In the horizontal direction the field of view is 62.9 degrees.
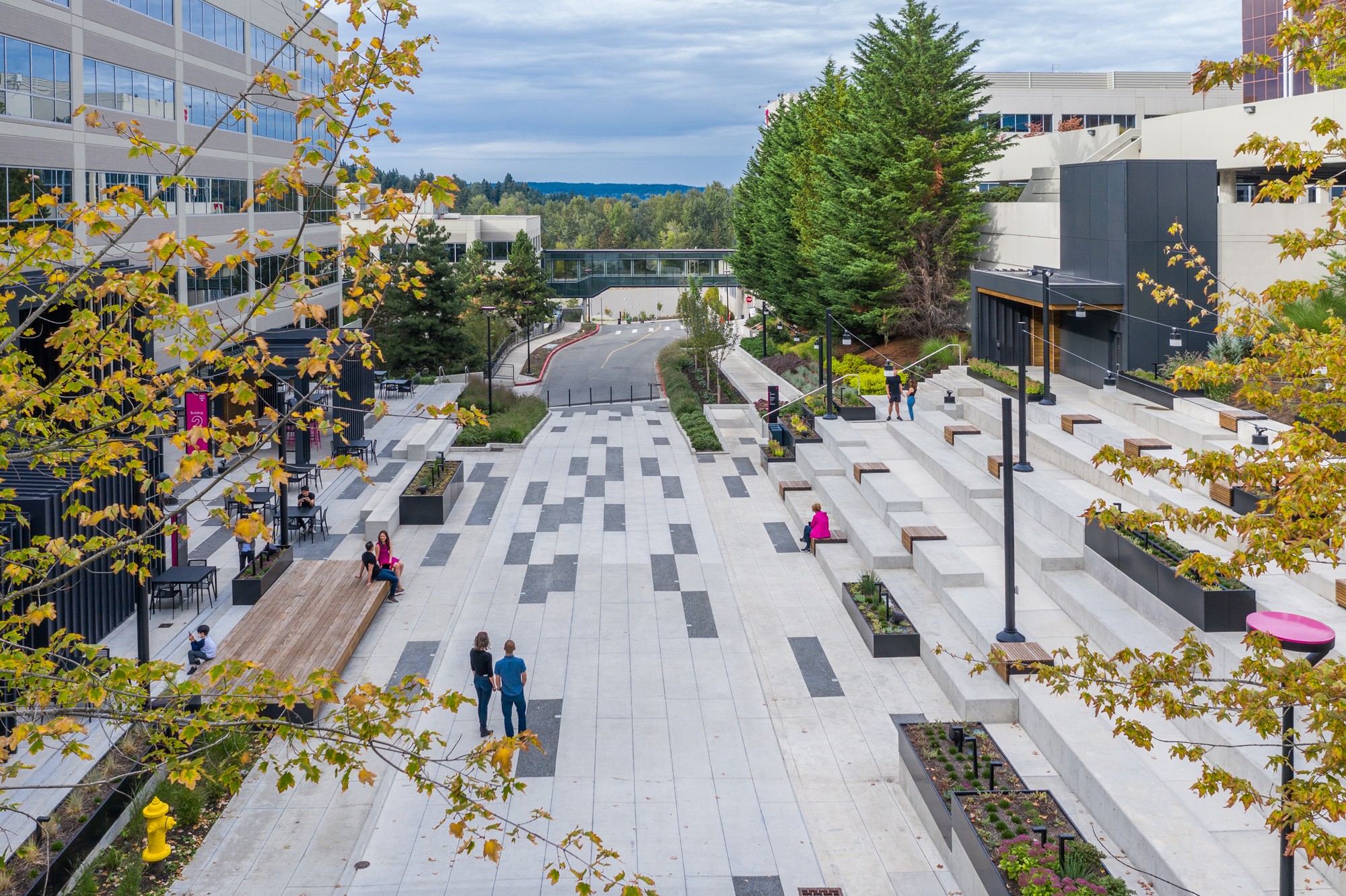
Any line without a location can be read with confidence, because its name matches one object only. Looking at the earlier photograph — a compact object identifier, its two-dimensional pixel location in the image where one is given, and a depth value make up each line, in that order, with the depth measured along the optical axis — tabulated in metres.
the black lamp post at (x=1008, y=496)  14.79
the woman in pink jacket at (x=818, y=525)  21.89
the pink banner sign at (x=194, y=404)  22.30
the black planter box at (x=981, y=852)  9.44
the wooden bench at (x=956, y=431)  27.09
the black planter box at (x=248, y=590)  19.17
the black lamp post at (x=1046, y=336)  24.66
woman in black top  13.74
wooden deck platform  15.83
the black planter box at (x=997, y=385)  29.61
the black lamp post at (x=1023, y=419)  18.77
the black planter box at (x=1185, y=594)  13.73
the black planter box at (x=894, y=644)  16.53
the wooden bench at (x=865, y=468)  25.31
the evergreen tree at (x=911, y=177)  39.88
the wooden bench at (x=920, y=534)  19.95
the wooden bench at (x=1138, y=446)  20.72
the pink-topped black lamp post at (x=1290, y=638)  7.46
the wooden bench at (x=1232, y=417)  21.56
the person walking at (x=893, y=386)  30.98
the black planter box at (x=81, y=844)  10.14
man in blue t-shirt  13.41
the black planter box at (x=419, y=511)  25.16
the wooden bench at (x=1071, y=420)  24.31
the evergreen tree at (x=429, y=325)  50.59
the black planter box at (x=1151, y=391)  24.47
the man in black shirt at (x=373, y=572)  19.42
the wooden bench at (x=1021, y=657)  14.14
